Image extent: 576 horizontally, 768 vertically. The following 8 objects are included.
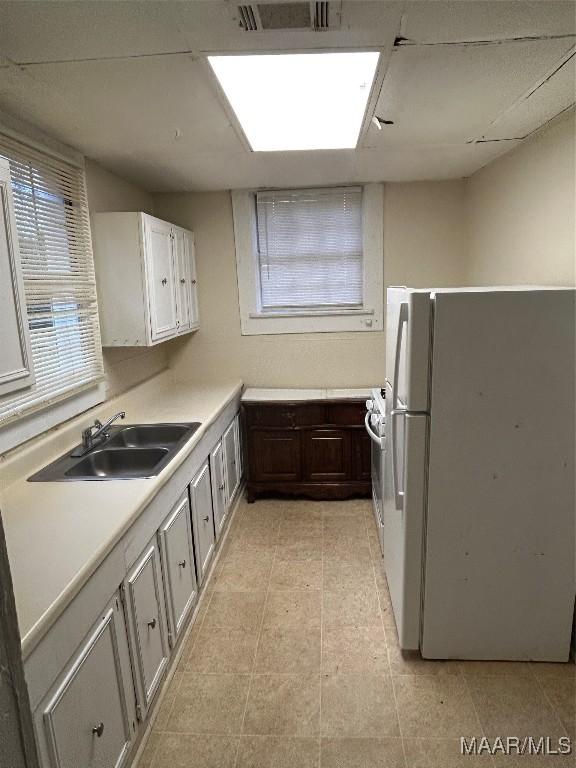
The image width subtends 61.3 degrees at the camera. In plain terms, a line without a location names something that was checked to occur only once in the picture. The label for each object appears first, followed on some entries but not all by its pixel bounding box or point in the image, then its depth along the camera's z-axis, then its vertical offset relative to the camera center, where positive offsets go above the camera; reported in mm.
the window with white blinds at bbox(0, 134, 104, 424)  2172 +113
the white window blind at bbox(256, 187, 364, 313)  3859 +322
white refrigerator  1931 -773
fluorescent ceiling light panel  1718 +788
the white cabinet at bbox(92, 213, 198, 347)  2834 +104
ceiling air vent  1346 +771
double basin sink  2125 -788
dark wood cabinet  3697 -1202
